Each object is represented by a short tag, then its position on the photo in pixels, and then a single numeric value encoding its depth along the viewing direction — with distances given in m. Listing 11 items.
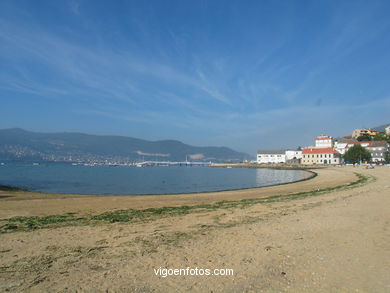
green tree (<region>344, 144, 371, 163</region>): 83.78
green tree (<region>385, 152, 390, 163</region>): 83.70
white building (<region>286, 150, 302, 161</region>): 135.14
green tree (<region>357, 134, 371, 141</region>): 117.53
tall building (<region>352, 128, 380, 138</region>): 133.99
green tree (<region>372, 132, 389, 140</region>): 107.68
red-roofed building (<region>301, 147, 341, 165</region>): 102.50
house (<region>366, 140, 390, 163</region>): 91.38
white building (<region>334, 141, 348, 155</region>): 111.64
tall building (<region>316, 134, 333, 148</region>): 120.19
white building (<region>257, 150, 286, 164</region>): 143.62
